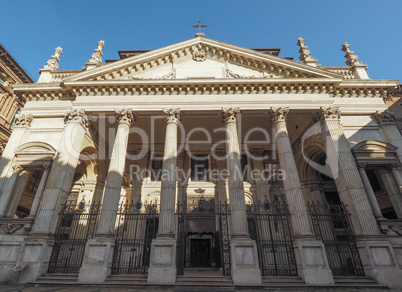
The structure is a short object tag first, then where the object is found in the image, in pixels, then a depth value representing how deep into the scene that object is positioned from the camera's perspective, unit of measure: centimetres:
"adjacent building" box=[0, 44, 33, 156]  2108
